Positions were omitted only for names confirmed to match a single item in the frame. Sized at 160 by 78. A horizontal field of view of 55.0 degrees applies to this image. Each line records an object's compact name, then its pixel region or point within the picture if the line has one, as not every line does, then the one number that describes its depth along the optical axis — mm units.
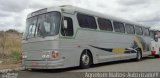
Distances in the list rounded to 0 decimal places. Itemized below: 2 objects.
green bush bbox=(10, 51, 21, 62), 10063
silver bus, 7135
